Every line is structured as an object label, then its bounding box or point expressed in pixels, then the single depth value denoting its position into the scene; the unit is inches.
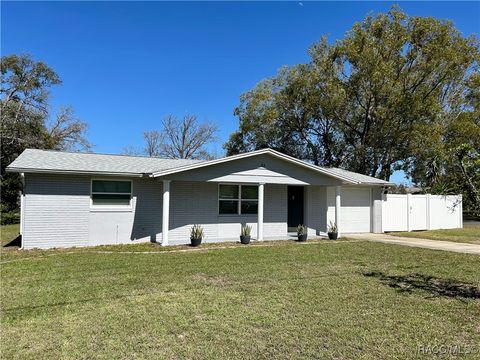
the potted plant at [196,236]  498.0
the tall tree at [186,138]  1801.2
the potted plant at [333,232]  596.4
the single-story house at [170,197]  472.7
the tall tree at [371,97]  914.1
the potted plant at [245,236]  525.0
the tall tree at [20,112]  1009.5
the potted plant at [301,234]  570.9
